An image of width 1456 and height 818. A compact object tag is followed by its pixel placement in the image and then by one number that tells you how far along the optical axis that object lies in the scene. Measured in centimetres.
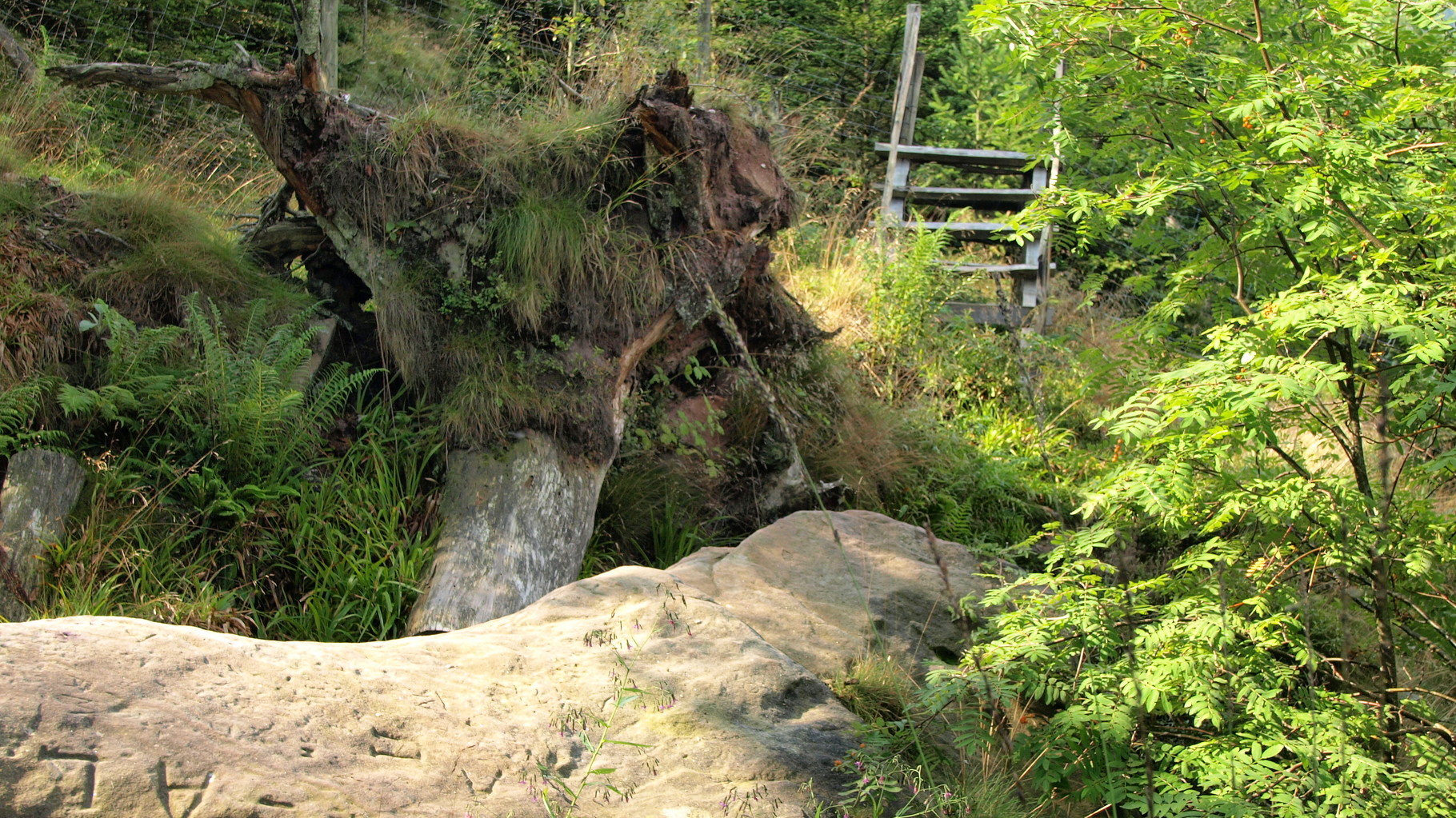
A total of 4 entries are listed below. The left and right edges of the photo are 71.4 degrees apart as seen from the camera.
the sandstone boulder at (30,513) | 342
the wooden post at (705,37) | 734
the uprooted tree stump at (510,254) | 444
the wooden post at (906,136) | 1009
